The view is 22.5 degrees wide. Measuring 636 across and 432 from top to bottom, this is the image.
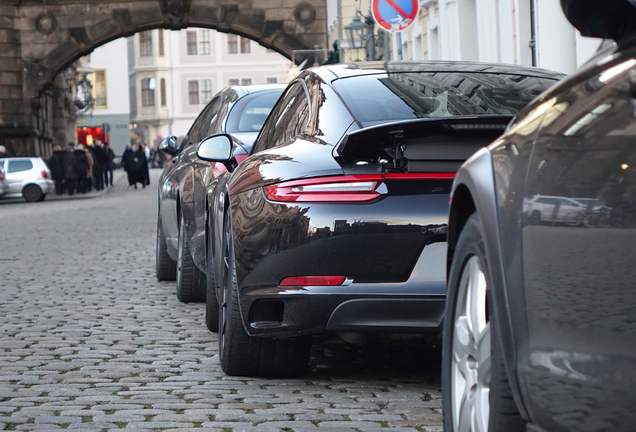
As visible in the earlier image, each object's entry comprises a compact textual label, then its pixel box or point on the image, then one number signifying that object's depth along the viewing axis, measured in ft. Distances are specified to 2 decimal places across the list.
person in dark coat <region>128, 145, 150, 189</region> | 178.09
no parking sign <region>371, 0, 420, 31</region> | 62.23
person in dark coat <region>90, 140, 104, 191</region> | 176.76
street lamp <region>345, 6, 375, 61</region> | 89.97
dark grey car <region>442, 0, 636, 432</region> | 10.52
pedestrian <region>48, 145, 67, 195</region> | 158.92
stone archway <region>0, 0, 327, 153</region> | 174.09
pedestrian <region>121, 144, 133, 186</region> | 177.27
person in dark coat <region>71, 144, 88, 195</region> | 159.63
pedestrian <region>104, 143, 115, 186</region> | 187.21
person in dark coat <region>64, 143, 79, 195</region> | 158.40
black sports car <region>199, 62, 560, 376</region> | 20.39
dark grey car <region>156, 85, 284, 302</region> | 32.65
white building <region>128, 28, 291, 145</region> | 375.86
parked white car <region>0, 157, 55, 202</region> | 144.97
